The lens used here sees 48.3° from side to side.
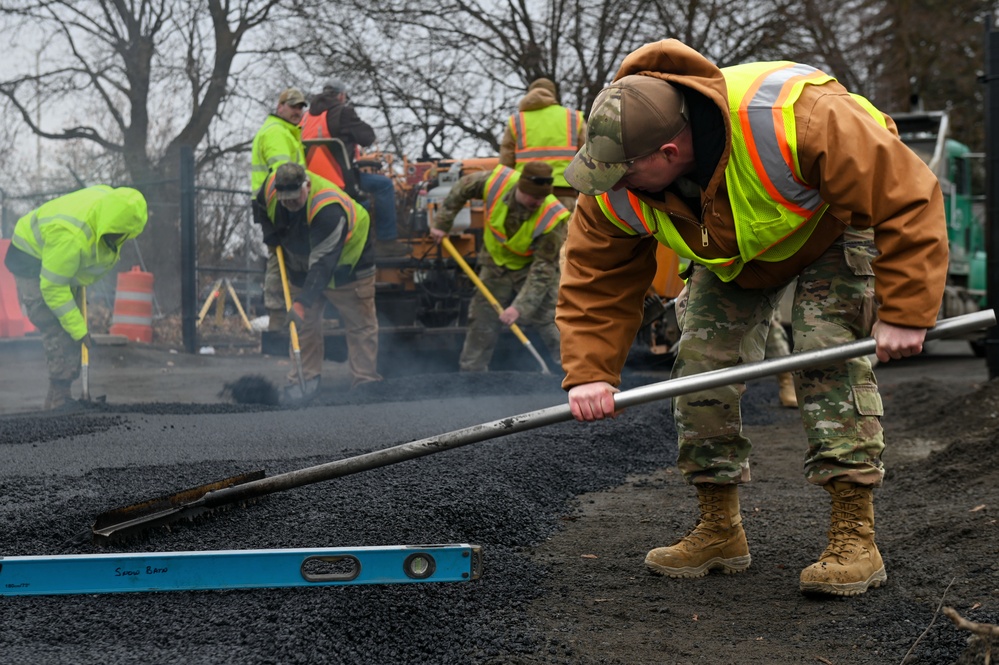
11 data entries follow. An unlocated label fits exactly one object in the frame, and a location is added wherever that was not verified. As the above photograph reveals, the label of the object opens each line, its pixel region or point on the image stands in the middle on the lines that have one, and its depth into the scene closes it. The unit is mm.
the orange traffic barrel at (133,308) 13672
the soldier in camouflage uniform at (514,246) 8312
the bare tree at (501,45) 14523
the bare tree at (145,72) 18031
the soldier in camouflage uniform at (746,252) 2738
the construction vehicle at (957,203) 11805
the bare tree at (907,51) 16453
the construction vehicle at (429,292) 9680
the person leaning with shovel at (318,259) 8180
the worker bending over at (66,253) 7055
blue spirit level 2764
